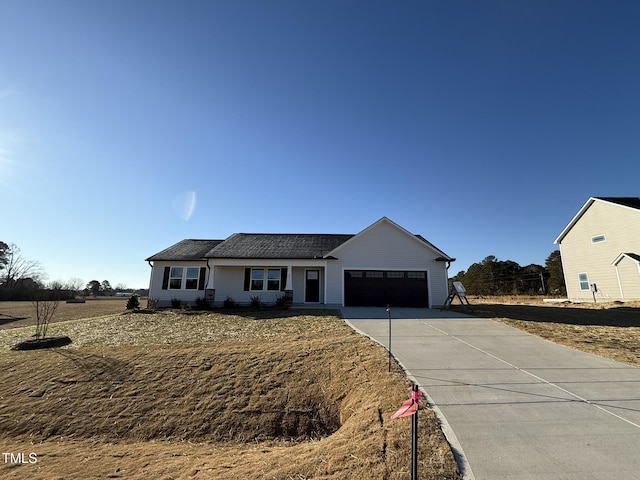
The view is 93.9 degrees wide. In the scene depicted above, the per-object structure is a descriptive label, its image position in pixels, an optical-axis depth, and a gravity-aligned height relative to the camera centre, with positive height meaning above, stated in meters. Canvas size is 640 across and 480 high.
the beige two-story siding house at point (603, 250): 19.55 +3.46
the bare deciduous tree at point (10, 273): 50.34 +3.14
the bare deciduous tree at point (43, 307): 10.40 -0.57
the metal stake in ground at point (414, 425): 2.72 -1.18
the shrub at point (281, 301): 16.95 -0.38
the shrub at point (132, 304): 17.94 -0.67
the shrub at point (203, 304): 17.58 -0.61
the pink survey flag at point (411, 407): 2.65 -1.00
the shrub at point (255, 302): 17.53 -0.46
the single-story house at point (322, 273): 18.02 +1.30
